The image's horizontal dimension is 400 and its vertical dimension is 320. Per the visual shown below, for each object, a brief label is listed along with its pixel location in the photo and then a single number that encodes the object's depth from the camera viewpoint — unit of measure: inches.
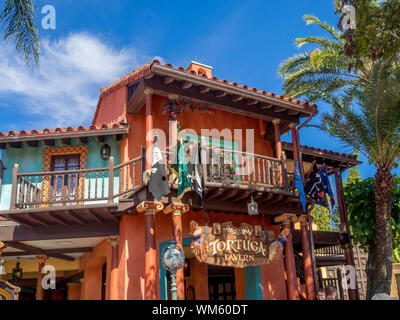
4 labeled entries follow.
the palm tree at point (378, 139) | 486.6
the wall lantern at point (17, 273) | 559.5
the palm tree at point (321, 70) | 579.2
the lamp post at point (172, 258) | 345.7
